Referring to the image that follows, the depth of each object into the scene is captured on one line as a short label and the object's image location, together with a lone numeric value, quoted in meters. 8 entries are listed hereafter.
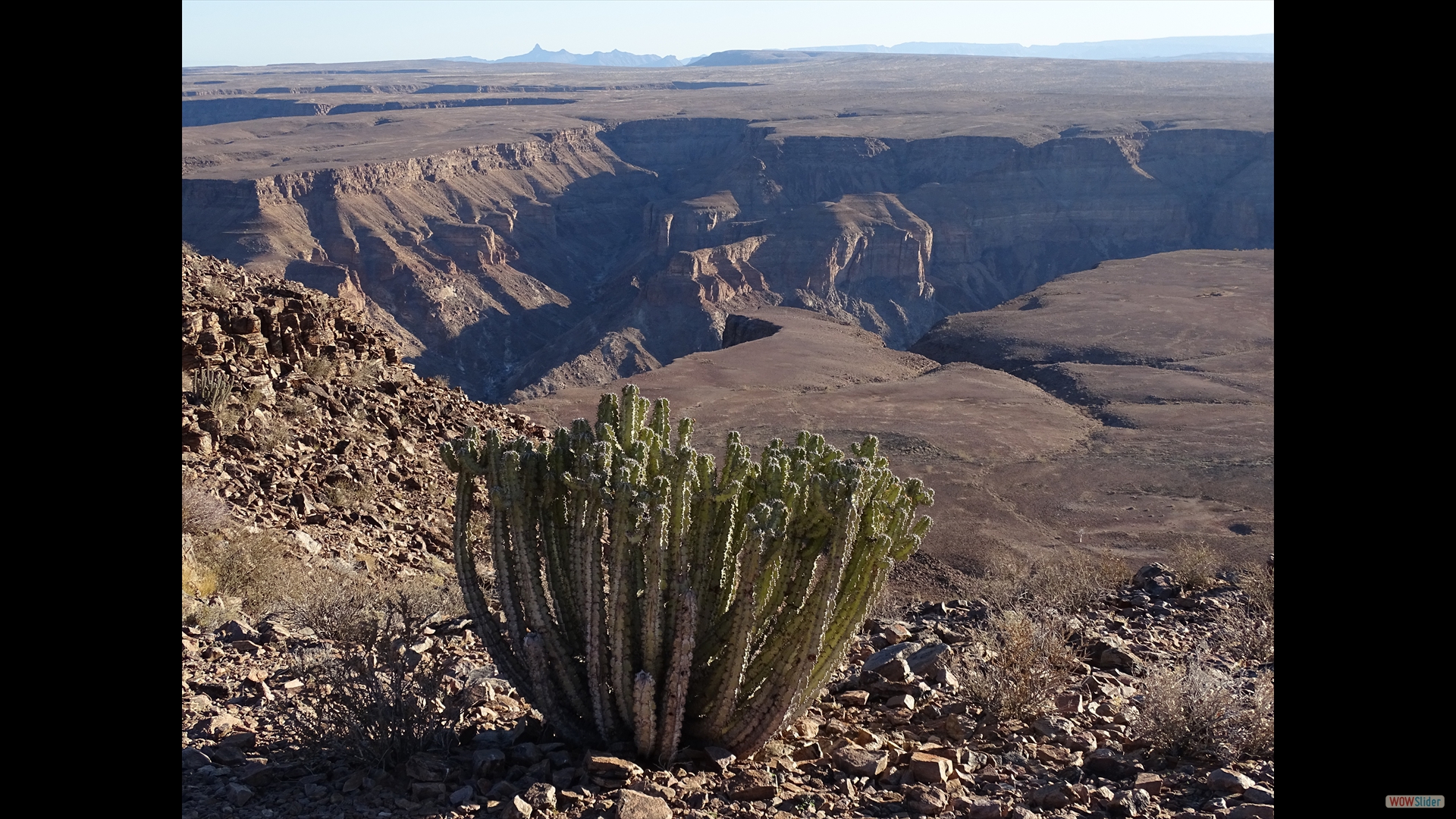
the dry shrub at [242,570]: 6.53
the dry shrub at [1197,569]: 8.20
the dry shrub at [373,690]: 3.58
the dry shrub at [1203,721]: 4.04
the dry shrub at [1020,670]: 4.39
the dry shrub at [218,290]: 11.61
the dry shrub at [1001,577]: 7.41
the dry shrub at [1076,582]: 7.36
